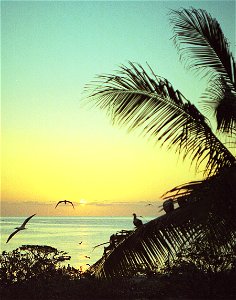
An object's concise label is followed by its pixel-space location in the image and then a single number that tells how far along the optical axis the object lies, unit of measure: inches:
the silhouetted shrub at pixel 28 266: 524.8
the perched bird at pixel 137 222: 253.5
